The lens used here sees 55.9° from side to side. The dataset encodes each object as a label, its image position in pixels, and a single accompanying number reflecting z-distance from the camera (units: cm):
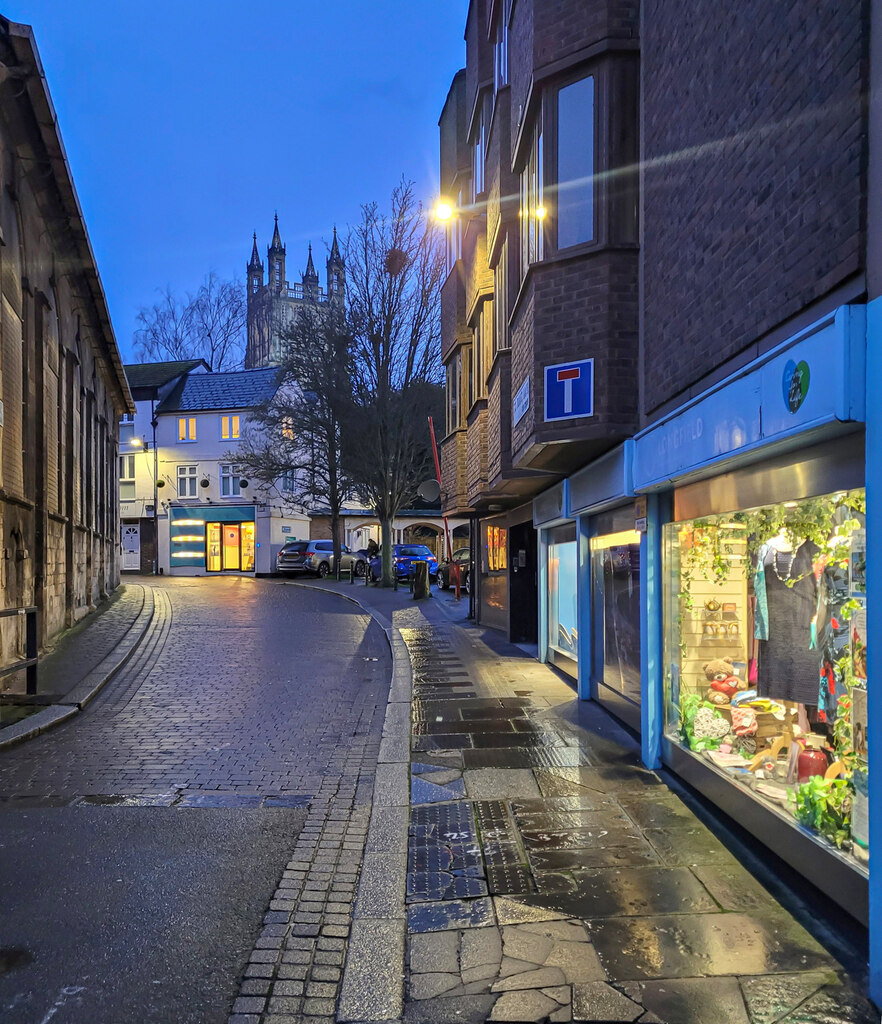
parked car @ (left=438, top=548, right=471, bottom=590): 2767
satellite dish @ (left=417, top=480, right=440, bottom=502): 1930
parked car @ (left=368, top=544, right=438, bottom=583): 3509
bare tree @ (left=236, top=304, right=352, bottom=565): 2955
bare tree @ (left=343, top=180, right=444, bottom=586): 2905
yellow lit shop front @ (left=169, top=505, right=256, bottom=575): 4388
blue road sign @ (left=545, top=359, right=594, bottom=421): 716
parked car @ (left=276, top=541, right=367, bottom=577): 3659
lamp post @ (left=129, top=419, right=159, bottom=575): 4359
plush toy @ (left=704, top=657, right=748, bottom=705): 542
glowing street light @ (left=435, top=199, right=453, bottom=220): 1313
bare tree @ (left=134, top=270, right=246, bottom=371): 5797
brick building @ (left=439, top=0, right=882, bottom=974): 356
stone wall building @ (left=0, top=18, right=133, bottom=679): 1050
